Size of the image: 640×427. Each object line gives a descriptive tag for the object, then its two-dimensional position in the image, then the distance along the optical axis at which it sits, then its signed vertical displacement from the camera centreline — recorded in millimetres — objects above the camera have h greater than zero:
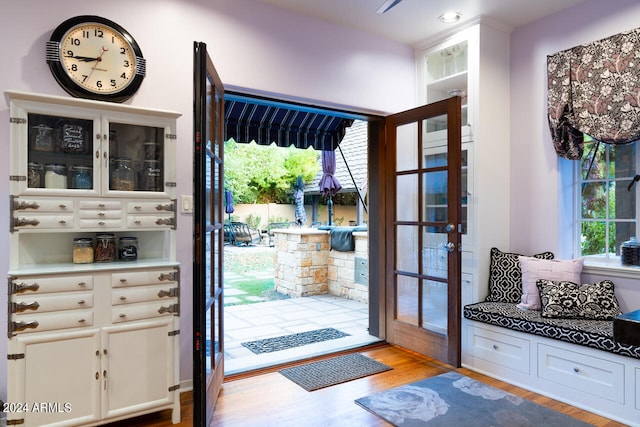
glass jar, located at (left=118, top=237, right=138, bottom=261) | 2461 -182
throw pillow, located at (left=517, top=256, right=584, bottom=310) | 3021 -408
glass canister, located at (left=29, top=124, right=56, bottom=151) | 2158 +411
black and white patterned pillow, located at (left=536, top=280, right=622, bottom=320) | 2768 -558
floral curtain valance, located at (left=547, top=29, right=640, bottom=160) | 2779 +861
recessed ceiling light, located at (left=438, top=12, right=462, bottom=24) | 3283 +1562
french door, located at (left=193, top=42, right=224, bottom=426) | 2014 -104
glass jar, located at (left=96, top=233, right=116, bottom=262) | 2385 -171
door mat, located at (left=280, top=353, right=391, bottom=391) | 2963 -1138
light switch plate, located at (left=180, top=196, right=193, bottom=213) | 2797 +92
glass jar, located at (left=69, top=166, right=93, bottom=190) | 2291 +218
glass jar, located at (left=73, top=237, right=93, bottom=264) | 2314 -182
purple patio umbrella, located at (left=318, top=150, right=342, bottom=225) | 7258 +711
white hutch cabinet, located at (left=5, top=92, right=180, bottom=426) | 2033 -252
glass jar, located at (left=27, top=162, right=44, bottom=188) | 2143 +219
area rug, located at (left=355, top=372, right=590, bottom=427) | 2387 -1143
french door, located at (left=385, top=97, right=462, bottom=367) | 3117 -108
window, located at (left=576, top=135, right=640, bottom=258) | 3039 +143
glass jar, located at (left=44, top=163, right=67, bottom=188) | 2217 +222
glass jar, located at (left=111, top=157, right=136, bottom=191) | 2377 +238
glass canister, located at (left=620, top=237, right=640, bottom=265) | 2891 -246
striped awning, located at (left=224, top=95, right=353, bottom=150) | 3908 +904
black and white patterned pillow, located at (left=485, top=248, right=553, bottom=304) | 3275 -466
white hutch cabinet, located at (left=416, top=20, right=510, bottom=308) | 3400 +594
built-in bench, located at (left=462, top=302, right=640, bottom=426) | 2395 -894
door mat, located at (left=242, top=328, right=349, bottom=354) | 3712 -1136
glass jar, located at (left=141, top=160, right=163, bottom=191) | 2479 +242
